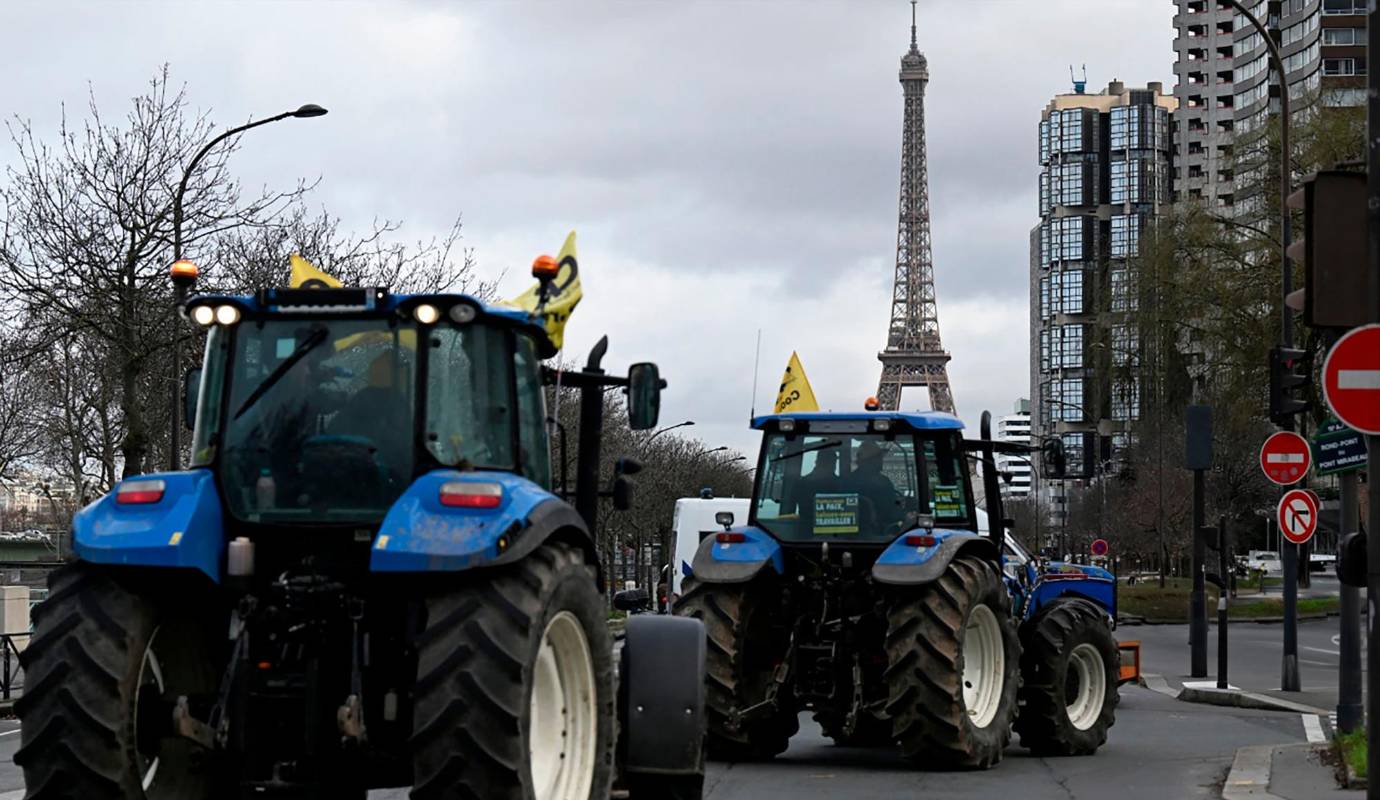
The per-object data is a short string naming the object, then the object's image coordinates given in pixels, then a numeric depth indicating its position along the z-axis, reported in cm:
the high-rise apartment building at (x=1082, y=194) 18262
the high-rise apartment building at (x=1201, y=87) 14750
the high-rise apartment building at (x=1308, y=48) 10819
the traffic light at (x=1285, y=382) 1880
